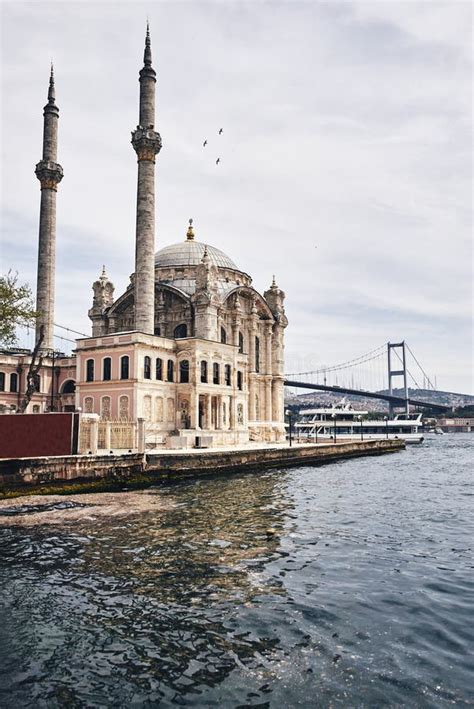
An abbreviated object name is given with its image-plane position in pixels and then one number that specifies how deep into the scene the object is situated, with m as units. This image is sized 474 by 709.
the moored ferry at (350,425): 91.62
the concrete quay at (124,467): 23.12
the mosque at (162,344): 40.94
